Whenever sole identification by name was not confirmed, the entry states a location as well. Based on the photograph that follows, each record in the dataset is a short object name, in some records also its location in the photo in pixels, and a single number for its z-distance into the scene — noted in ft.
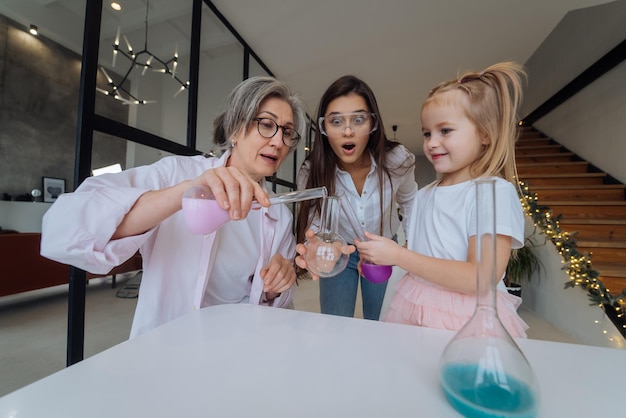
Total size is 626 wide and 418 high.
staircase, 8.69
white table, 1.20
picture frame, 13.64
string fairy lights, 6.72
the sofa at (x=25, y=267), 8.51
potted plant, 9.90
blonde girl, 2.54
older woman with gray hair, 2.31
